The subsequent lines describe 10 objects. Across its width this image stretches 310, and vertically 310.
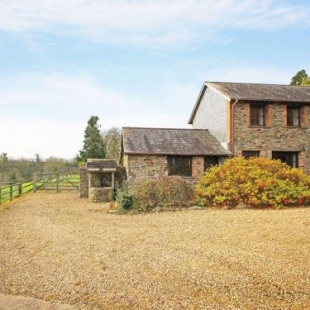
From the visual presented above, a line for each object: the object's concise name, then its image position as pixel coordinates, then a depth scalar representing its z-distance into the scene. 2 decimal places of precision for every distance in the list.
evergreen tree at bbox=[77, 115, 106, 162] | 47.53
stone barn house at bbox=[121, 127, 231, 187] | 20.62
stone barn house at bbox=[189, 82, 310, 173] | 21.66
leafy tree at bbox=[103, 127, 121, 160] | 48.81
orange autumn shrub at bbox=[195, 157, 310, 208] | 16.62
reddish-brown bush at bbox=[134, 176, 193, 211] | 16.25
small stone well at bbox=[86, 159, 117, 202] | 20.77
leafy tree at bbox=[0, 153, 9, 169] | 38.78
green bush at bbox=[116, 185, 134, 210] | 16.00
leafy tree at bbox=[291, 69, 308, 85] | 38.84
